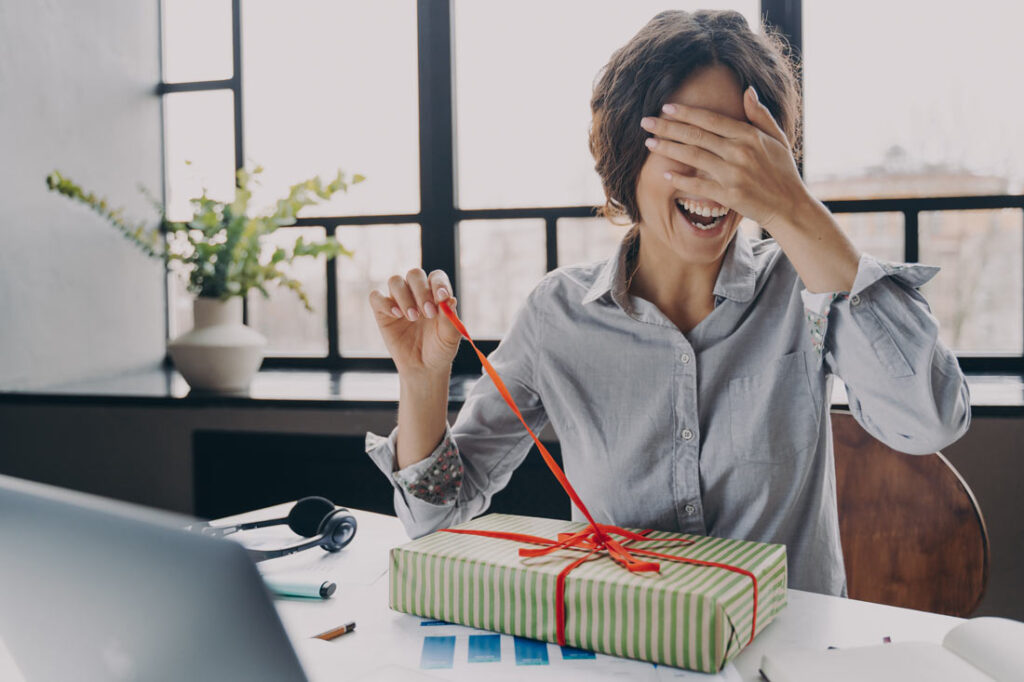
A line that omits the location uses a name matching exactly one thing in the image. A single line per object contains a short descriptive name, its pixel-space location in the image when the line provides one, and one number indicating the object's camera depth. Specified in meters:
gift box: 0.68
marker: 0.91
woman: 0.95
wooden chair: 1.18
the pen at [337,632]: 0.79
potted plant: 2.42
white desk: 0.70
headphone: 1.09
